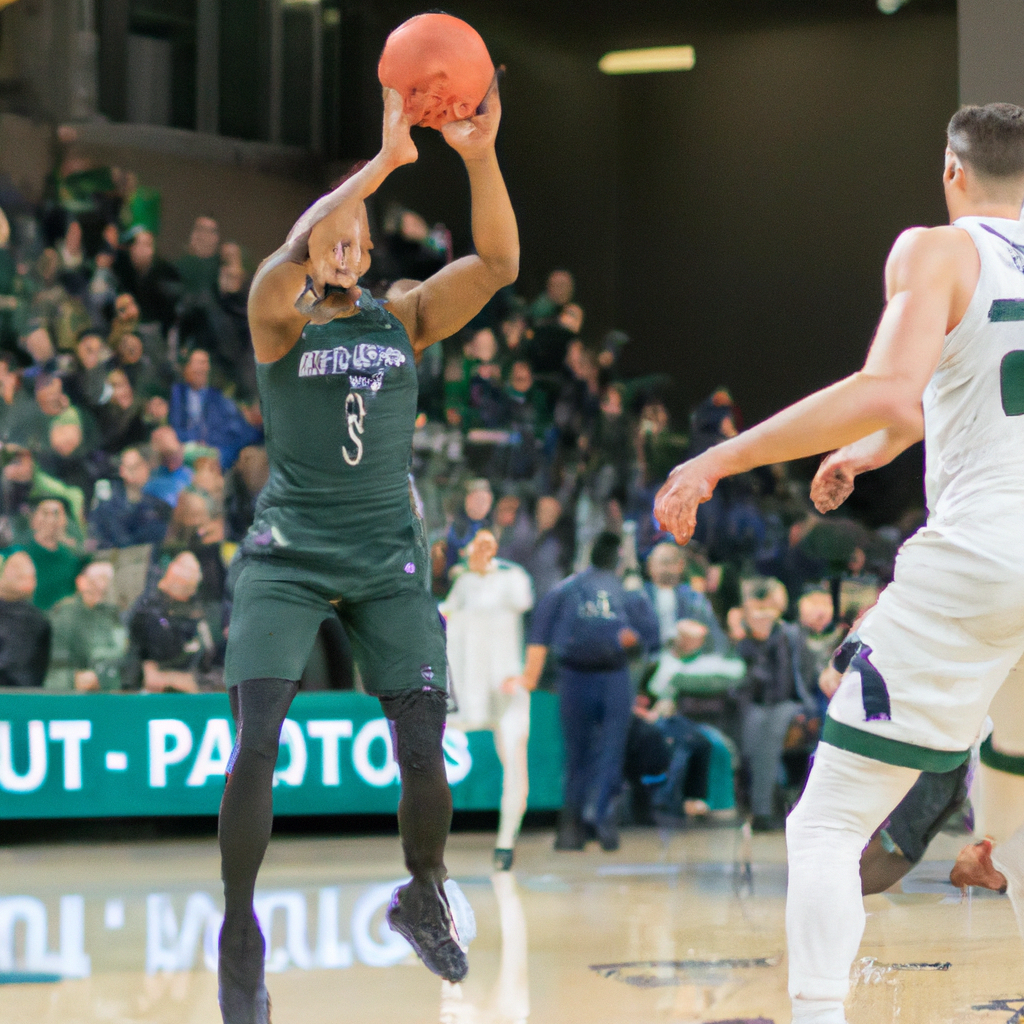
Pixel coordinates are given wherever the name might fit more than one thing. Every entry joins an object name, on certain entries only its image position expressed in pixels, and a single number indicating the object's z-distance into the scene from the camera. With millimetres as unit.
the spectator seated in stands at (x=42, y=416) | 19040
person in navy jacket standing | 16124
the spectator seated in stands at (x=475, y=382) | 22296
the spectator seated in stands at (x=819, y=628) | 17004
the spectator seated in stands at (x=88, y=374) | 19827
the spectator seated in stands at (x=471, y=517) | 18423
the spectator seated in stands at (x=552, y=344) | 23345
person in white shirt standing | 15723
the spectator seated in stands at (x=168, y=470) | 18778
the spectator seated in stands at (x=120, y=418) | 19627
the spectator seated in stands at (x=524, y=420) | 21478
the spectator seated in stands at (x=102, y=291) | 21170
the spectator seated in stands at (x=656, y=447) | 22504
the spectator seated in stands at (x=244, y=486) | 18840
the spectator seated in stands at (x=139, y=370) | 20444
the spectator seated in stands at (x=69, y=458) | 18994
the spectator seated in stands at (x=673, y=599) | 17312
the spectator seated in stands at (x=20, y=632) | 16448
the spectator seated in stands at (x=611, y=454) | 21771
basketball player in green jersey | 6399
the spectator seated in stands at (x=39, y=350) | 19812
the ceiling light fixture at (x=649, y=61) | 30875
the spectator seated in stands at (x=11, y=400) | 19056
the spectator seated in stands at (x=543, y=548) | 18855
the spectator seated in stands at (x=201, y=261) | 22404
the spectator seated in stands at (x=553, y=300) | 23885
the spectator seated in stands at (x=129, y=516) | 18099
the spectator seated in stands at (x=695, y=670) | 17050
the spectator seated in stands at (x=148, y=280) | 21957
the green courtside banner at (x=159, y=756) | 16186
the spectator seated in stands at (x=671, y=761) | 17019
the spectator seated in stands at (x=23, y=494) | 17821
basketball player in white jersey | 5497
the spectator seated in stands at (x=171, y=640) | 16633
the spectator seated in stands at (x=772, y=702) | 16448
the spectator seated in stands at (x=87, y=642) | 16710
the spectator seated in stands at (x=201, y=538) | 17281
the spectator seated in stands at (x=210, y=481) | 18408
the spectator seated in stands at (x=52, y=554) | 17328
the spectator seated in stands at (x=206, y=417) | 20259
